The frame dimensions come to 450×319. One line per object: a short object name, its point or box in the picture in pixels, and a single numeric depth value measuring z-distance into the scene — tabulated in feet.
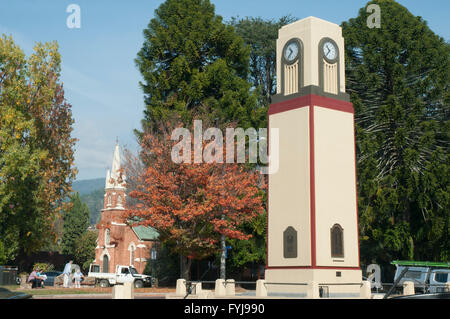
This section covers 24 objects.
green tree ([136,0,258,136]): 142.92
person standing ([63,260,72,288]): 128.36
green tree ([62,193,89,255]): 285.02
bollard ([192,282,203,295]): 81.32
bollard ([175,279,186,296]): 86.02
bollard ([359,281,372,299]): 80.38
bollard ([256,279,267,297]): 83.10
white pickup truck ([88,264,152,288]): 148.62
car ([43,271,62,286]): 177.03
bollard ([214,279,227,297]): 86.28
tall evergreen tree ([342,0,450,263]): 128.98
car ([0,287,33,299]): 39.60
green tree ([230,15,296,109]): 180.55
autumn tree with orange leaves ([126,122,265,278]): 116.16
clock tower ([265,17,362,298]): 93.71
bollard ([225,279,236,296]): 89.39
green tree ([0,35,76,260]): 114.62
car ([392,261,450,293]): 99.05
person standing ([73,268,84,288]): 126.82
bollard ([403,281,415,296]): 88.94
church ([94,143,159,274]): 201.46
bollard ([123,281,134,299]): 59.88
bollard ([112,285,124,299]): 59.72
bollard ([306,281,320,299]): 75.97
